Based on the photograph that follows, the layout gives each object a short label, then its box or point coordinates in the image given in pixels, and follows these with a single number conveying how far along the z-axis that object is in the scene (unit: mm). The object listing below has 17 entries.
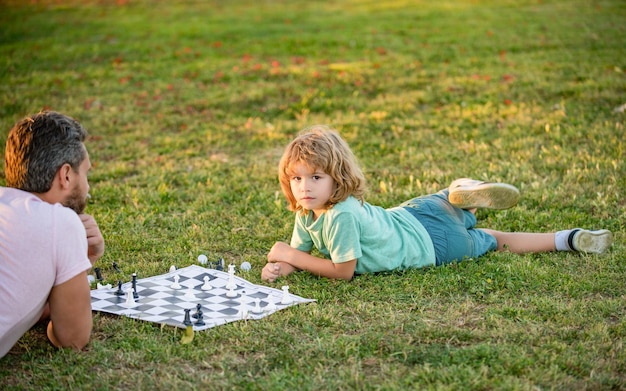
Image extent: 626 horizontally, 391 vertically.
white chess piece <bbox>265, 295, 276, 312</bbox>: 5141
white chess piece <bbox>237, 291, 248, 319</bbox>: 5012
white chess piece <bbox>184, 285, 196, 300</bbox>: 5406
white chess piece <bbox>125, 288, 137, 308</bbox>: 5238
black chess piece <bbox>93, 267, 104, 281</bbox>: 5879
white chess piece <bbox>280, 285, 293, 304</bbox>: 5289
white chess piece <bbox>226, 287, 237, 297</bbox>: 5488
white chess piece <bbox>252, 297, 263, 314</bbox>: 5090
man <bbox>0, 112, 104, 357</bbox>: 4129
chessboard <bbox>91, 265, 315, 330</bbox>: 5031
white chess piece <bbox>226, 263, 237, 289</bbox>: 5609
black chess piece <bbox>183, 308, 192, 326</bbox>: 4759
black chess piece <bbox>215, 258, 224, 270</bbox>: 6145
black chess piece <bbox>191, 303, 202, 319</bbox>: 4957
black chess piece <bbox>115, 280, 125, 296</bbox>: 5504
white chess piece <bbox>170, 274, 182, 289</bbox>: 5653
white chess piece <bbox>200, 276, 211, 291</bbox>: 5621
